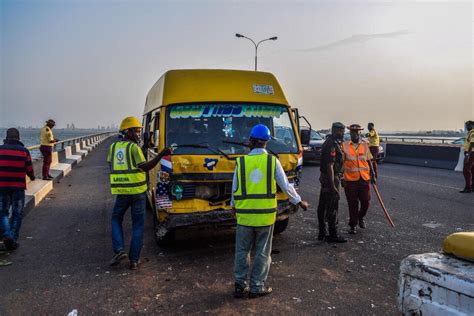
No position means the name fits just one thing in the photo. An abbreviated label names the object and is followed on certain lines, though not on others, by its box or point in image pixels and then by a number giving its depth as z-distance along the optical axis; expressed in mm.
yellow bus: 5820
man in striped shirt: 6465
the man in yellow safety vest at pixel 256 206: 4508
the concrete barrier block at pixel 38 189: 10320
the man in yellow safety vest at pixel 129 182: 5594
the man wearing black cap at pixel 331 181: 6641
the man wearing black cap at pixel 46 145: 13422
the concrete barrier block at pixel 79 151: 26475
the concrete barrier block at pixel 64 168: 16355
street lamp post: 35125
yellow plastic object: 2561
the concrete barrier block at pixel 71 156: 21684
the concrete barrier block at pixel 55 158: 17425
